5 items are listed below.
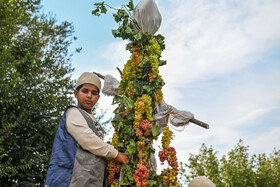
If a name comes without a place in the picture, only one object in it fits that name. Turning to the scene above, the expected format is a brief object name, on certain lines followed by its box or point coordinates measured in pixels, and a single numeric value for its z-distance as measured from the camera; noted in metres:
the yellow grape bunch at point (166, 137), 2.88
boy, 2.59
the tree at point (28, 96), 7.88
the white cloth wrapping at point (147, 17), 3.35
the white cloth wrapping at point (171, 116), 3.09
